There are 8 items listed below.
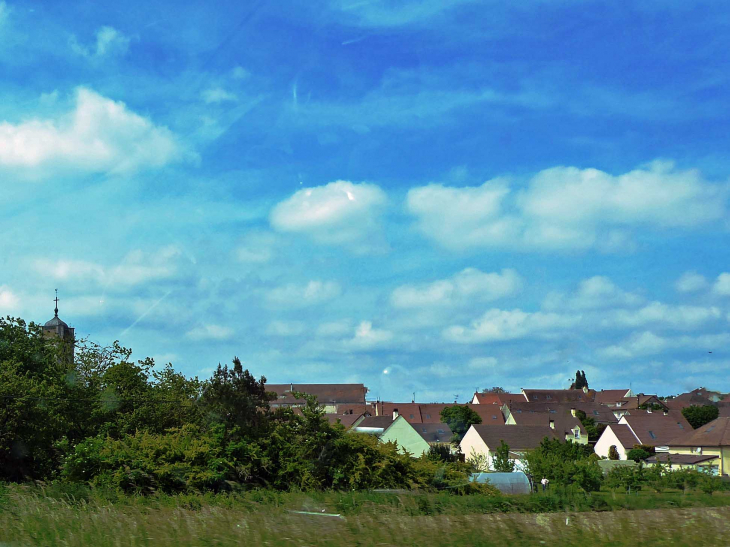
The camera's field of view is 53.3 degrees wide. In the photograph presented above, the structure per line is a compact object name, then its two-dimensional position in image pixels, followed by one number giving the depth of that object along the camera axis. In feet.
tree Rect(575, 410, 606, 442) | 351.05
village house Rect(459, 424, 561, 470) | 255.09
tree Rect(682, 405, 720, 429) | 347.15
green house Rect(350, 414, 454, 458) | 249.96
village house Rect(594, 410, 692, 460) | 277.23
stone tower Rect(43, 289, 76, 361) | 388.57
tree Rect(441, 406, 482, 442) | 335.47
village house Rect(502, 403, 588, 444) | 328.29
